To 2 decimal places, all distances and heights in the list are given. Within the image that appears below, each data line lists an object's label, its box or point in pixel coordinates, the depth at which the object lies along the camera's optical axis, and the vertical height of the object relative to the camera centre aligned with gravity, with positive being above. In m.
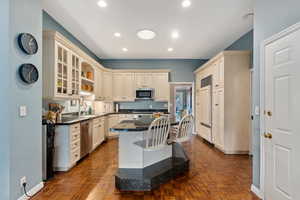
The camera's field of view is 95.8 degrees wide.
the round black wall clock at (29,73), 1.72 +0.36
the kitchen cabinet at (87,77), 3.70 +0.65
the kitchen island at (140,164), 1.94 -1.09
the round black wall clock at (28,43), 1.71 +0.75
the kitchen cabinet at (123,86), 5.14 +0.53
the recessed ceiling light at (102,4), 2.35 +1.70
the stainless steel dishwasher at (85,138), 2.93 -0.86
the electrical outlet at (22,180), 1.72 -1.03
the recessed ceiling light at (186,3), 2.32 +1.70
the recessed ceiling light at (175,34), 3.34 +1.67
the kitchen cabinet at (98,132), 3.64 -0.92
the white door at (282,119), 1.41 -0.21
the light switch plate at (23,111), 1.72 -0.14
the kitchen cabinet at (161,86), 5.12 +0.53
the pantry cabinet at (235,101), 3.33 -0.02
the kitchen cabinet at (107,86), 4.81 +0.53
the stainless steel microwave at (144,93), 5.04 +0.26
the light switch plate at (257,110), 1.93 -0.15
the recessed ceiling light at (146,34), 3.33 +1.67
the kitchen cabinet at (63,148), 2.53 -0.89
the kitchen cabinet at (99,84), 4.28 +0.52
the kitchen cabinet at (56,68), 2.47 +0.62
